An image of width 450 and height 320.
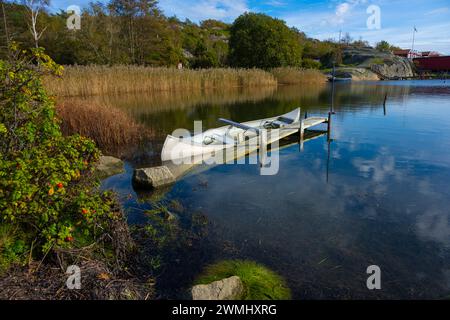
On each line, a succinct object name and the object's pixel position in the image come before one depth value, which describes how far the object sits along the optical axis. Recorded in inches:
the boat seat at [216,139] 466.0
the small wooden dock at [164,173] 345.1
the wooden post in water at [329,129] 604.4
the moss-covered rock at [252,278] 183.8
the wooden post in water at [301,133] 570.4
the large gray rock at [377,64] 3017.7
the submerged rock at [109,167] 379.9
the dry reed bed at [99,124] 490.9
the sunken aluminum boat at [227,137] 408.8
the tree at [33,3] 1251.3
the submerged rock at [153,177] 343.9
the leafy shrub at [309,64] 2708.2
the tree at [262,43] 2122.3
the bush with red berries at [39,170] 164.1
